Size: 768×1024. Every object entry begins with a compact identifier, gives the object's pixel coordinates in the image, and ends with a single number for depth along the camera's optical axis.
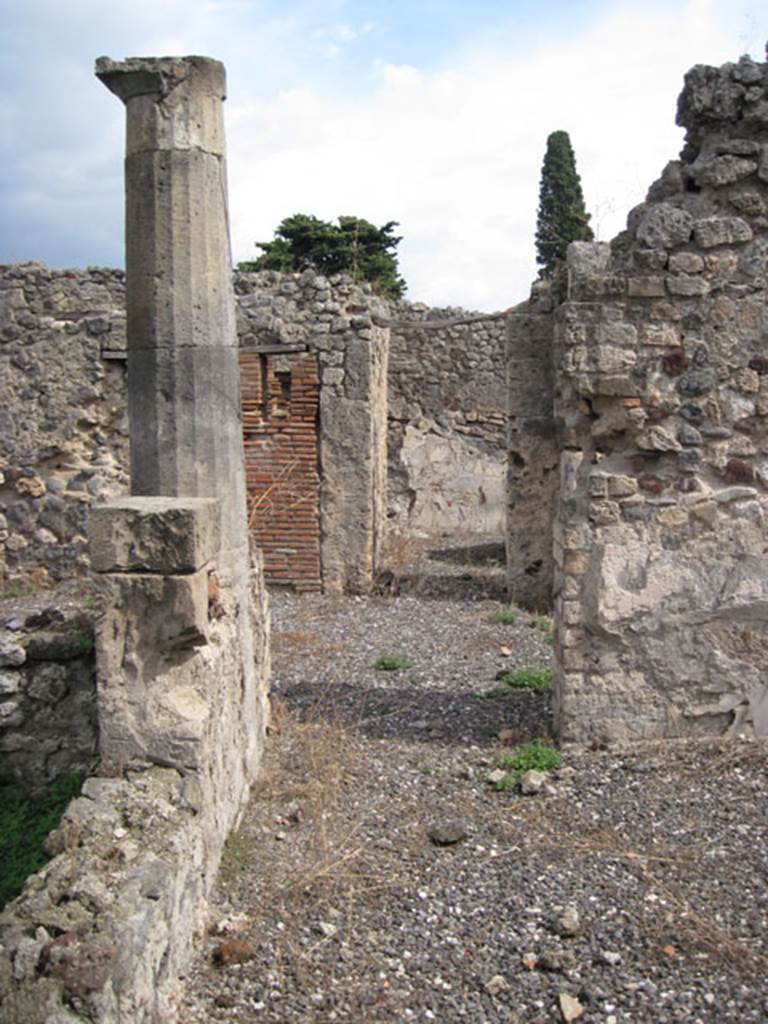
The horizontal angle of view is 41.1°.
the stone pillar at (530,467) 9.68
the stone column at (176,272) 4.68
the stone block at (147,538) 3.95
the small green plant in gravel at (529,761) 5.22
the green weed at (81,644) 4.82
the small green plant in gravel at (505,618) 8.98
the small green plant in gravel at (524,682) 6.80
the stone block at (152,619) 3.99
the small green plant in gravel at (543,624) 8.69
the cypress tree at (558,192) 23.55
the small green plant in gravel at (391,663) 7.44
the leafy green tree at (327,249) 21.38
